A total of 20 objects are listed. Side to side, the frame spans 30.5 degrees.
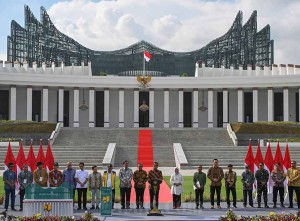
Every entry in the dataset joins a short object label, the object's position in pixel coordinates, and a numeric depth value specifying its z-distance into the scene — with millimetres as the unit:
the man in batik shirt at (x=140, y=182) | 17891
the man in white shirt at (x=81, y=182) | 17812
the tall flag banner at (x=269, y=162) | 22156
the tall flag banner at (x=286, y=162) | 22625
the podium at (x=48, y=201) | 14727
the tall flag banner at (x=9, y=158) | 22188
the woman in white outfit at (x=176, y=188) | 17747
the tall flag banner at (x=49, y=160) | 23562
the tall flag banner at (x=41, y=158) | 23422
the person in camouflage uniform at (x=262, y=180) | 18375
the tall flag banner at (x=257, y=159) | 22605
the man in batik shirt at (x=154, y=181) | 17672
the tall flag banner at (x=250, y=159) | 22453
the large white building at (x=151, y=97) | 53625
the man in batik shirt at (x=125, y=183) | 17938
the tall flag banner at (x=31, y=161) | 23469
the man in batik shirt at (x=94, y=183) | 17719
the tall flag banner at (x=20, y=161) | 22516
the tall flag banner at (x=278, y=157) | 22375
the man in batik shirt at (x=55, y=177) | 17502
